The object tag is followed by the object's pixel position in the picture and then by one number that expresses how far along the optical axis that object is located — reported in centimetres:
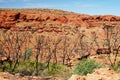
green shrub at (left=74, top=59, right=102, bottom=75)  1956
